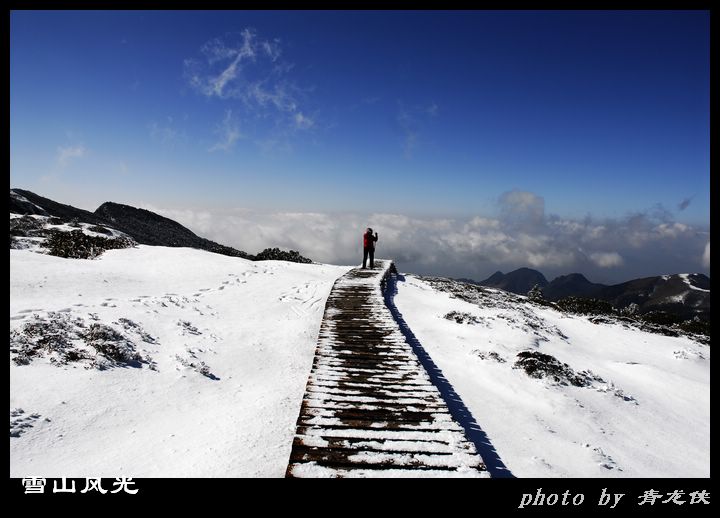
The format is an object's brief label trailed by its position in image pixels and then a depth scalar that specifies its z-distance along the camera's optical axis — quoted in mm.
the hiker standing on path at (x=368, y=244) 23172
